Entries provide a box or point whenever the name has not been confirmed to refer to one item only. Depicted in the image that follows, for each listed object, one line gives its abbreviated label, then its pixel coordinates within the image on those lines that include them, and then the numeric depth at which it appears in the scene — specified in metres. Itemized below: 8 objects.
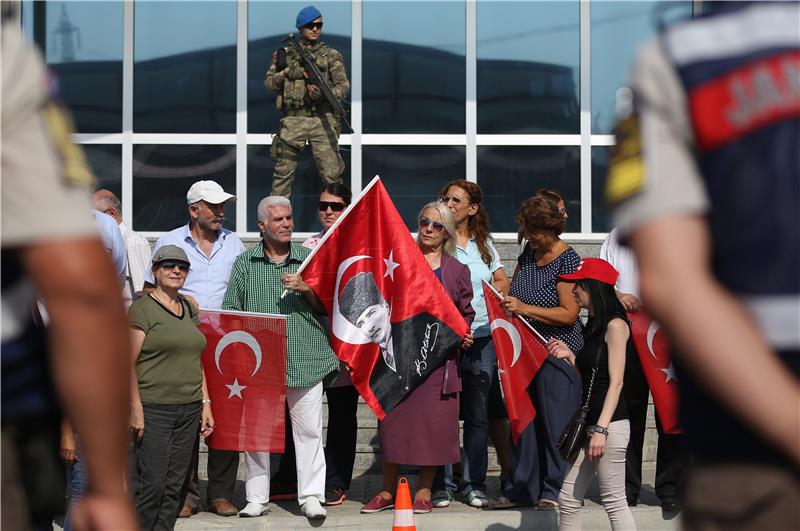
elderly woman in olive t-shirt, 7.93
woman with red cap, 7.66
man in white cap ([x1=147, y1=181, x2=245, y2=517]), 9.02
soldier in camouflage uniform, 12.84
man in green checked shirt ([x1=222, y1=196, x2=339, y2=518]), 8.88
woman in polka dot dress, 8.94
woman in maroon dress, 8.95
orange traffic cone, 7.53
